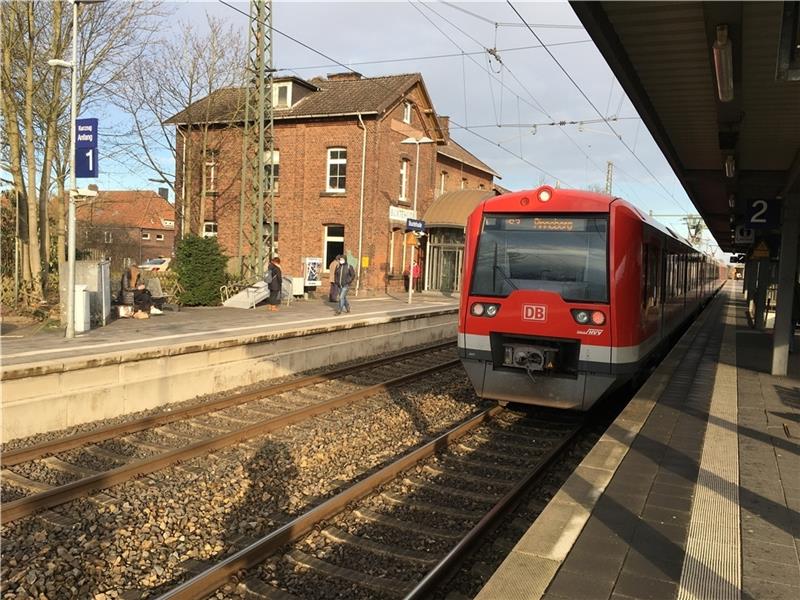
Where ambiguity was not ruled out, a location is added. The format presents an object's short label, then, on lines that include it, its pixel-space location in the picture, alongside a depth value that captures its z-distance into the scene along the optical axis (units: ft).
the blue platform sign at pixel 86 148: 37.86
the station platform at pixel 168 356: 25.40
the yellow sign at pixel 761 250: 49.67
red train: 24.17
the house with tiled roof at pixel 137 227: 165.07
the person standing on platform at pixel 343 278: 57.98
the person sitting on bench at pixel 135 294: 48.26
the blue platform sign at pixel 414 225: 73.01
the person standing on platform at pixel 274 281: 56.51
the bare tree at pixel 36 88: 49.06
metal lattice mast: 61.82
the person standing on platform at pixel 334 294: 70.18
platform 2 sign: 38.96
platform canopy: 16.58
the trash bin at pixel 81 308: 38.40
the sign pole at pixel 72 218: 36.35
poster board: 74.64
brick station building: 89.20
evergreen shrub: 59.06
